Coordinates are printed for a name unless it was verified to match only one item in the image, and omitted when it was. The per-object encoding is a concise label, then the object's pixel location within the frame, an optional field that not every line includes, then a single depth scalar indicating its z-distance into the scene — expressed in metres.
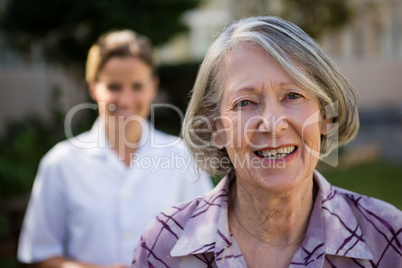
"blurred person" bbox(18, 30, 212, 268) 1.62
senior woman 1.22
